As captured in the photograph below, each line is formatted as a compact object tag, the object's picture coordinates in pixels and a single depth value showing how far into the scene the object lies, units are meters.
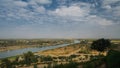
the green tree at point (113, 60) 10.78
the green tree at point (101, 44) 28.73
